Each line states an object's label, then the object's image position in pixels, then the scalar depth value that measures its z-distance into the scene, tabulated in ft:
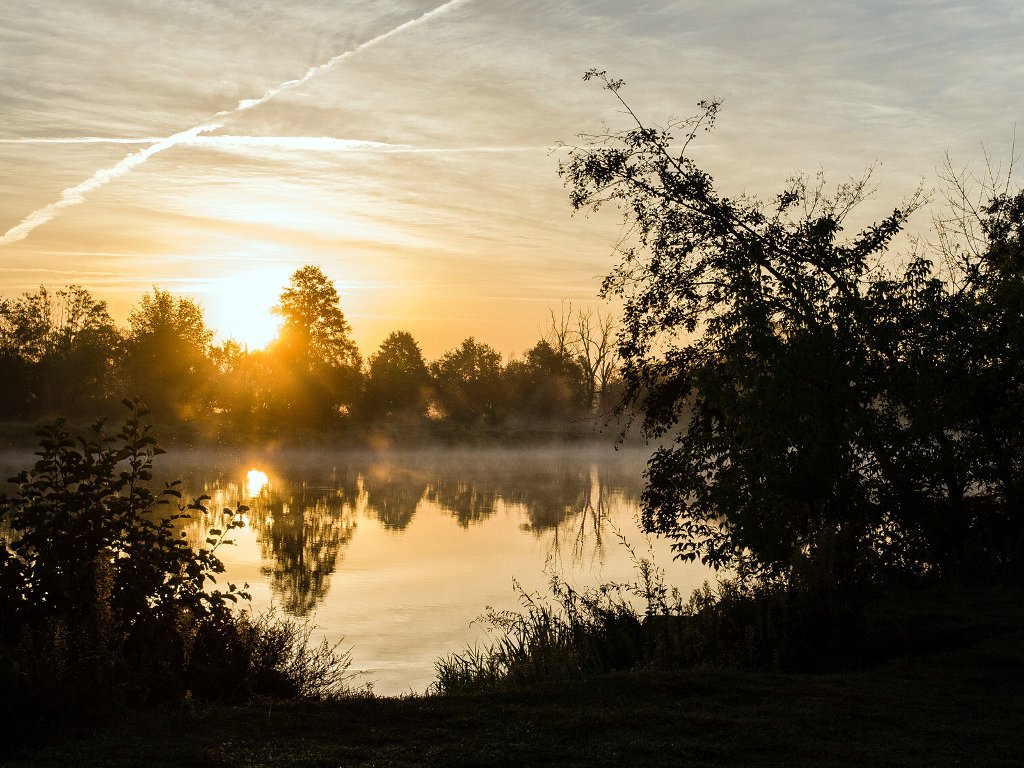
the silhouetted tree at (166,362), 225.15
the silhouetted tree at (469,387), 272.31
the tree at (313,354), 227.40
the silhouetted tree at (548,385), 282.36
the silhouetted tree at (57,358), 211.82
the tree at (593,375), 287.48
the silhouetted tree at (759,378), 46.44
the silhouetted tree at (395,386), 239.30
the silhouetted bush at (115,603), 24.61
